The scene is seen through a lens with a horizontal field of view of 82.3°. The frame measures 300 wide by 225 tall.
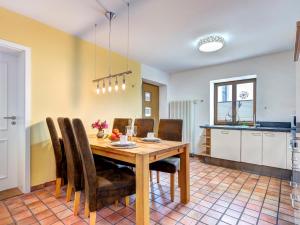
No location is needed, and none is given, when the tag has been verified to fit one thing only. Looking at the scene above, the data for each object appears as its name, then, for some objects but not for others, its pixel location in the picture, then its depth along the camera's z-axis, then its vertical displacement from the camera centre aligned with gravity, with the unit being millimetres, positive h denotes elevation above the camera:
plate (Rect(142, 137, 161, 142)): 2250 -360
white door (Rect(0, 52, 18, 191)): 2363 -166
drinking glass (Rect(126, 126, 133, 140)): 2180 -238
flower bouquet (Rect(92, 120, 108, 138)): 2621 -210
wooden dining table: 1528 -453
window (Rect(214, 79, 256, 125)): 3854 +251
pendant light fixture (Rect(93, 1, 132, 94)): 2220 +1279
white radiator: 4547 -168
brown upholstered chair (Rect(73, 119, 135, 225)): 1425 -631
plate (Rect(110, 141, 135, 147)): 1844 -347
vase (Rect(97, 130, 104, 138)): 2547 -324
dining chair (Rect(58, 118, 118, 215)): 1725 -479
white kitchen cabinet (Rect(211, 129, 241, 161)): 3452 -655
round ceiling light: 2740 +1135
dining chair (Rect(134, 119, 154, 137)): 2928 -242
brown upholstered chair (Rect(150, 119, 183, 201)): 2152 -386
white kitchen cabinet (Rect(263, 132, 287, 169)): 2947 -637
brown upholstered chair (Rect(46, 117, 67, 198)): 2145 -602
